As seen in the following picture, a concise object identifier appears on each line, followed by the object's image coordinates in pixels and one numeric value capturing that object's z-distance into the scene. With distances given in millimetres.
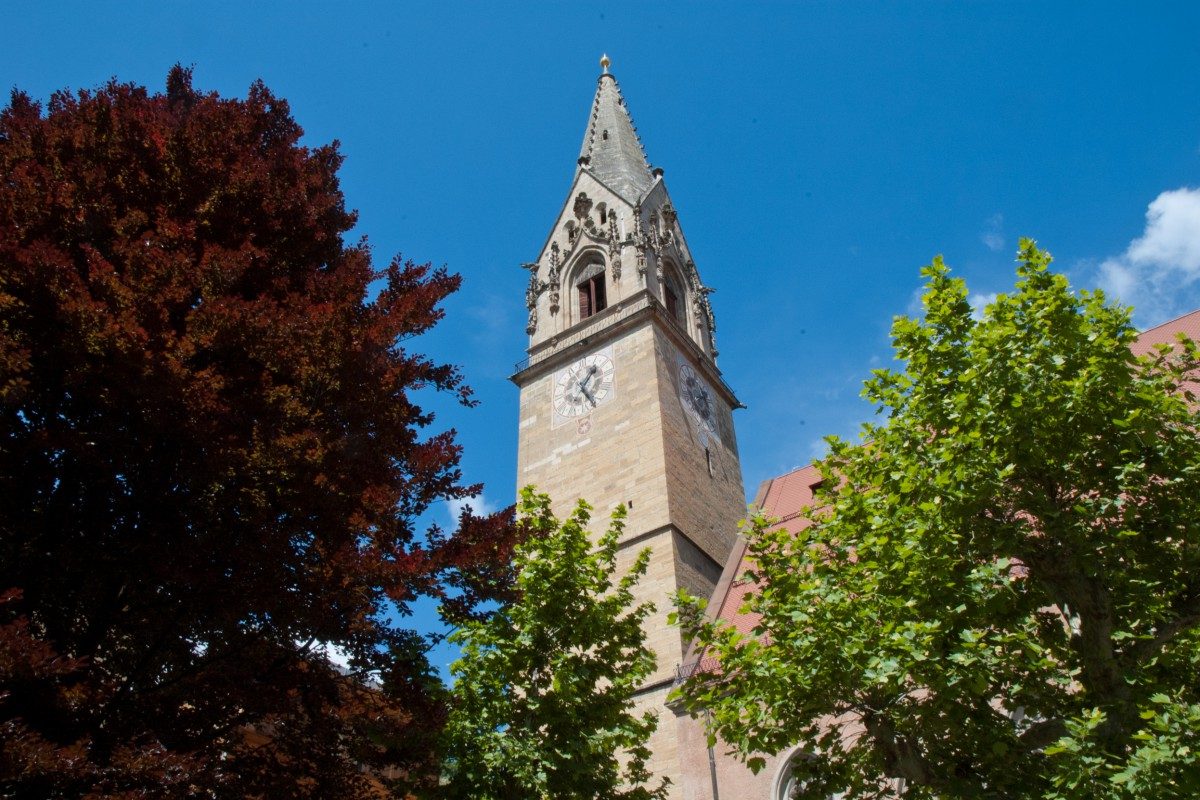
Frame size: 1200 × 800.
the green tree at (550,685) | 9914
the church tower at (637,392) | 22969
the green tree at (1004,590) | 8773
